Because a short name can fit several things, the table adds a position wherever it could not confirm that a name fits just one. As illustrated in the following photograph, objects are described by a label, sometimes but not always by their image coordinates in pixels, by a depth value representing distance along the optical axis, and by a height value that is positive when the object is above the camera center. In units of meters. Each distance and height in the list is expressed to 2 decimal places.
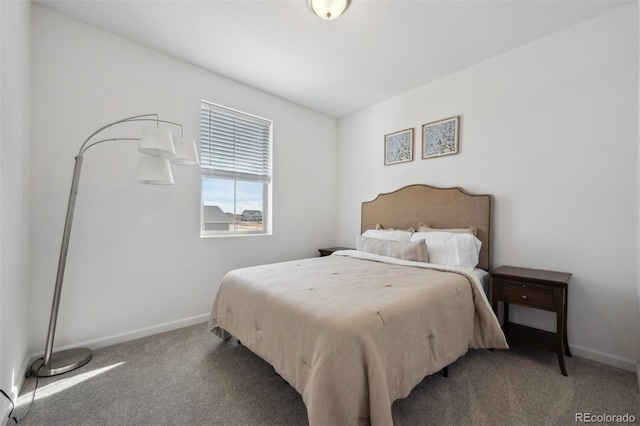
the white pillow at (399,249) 2.53 -0.35
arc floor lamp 1.91 +0.26
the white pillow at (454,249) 2.44 -0.33
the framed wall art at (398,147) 3.32 +0.84
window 3.03 +0.48
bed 1.20 -0.59
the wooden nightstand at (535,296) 1.93 -0.62
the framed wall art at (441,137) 2.92 +0.85
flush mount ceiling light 1.93 +1.49
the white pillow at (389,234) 2.97 -0.25
